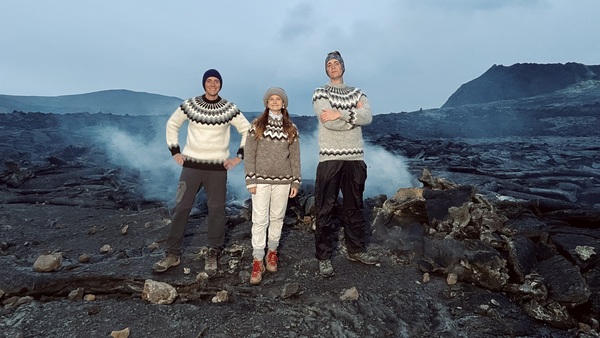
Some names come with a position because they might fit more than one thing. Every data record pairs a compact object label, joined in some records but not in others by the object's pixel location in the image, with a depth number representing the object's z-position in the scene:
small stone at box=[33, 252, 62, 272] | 3.91
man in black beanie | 3.89
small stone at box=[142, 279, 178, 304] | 3.34
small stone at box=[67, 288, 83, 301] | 3.50
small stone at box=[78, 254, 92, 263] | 4.54
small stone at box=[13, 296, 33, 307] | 3.35
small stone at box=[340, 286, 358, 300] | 3.46
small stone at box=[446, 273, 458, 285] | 3.85
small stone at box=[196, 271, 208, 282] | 3.75
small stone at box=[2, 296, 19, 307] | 3.40
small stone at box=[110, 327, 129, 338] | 2.79
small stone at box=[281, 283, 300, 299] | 3.47
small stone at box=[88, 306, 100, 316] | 3.13
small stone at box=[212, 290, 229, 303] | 3.39
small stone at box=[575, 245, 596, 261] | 4.09
